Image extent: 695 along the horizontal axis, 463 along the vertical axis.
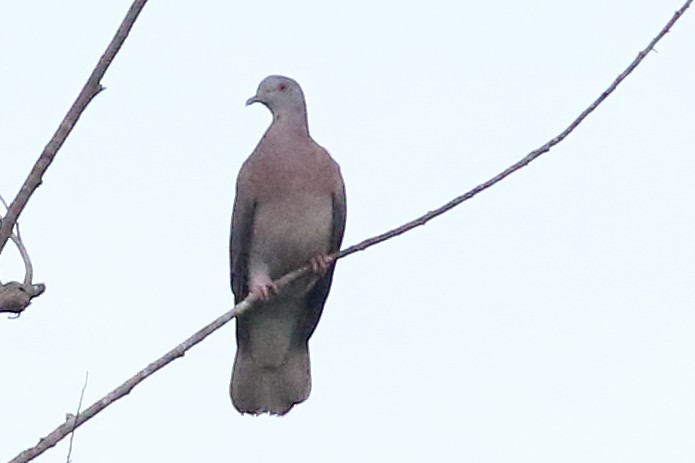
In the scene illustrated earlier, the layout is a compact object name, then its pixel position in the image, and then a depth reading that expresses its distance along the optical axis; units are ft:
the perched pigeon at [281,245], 42.04
